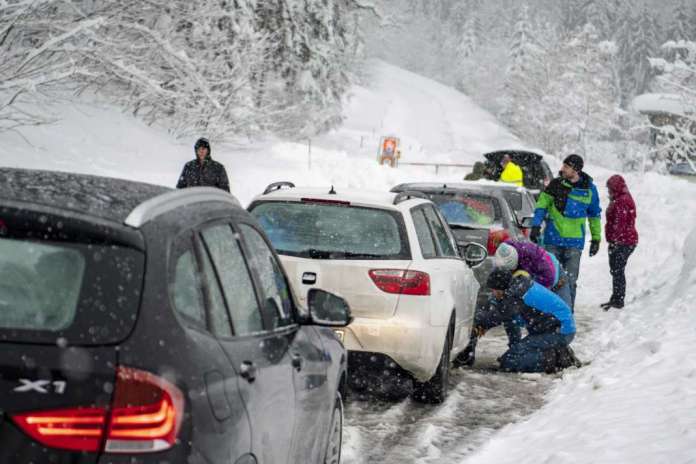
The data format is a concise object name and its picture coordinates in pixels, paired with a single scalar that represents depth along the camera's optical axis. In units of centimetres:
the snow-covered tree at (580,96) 7181
